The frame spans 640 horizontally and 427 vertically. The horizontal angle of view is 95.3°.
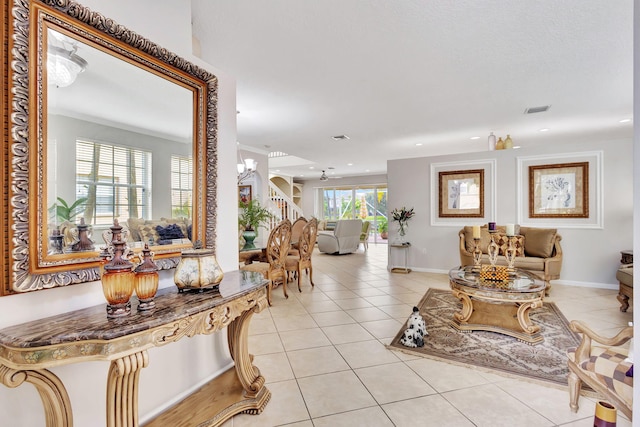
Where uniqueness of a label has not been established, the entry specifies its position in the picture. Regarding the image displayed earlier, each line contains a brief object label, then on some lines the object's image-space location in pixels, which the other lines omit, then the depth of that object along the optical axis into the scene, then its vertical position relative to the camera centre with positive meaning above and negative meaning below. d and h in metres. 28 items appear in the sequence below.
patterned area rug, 2.21 -1.20
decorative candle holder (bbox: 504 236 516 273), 3.23 -0.48
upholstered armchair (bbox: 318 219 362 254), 8.29 -0.77
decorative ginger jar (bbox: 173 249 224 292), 1.54 -0.32
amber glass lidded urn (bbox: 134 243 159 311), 1.24 -0.31
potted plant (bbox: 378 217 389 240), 11.48 -0.62
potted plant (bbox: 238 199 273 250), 4.38 -0.17
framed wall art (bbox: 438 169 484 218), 5.47 +0.35
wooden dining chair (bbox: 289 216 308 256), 5.26 -0.48
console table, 0.99 -0.48
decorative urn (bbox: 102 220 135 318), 1.14 -0.27
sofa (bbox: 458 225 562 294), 4.32 -0.63
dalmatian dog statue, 2.60 -1.09
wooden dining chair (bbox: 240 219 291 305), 4.00 -0.59
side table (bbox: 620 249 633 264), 3.91 -0.62
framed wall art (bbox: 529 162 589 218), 4.73 +0.36
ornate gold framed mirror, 1.10 +0.33
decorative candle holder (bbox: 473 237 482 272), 3.28 -0.56
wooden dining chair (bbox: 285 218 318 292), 4.58 -0.65
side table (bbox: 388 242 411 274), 5.91 -0.93
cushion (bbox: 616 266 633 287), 3.20 -0.74
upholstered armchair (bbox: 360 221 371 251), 9.62 -0.61
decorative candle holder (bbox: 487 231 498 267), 3.27 -0.45
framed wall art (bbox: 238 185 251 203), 6.75 +0.43
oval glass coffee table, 2.69 -0.92
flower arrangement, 6.00 -0.09
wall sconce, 4.98 +0.79
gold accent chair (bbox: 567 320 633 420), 1.37 -0.83
